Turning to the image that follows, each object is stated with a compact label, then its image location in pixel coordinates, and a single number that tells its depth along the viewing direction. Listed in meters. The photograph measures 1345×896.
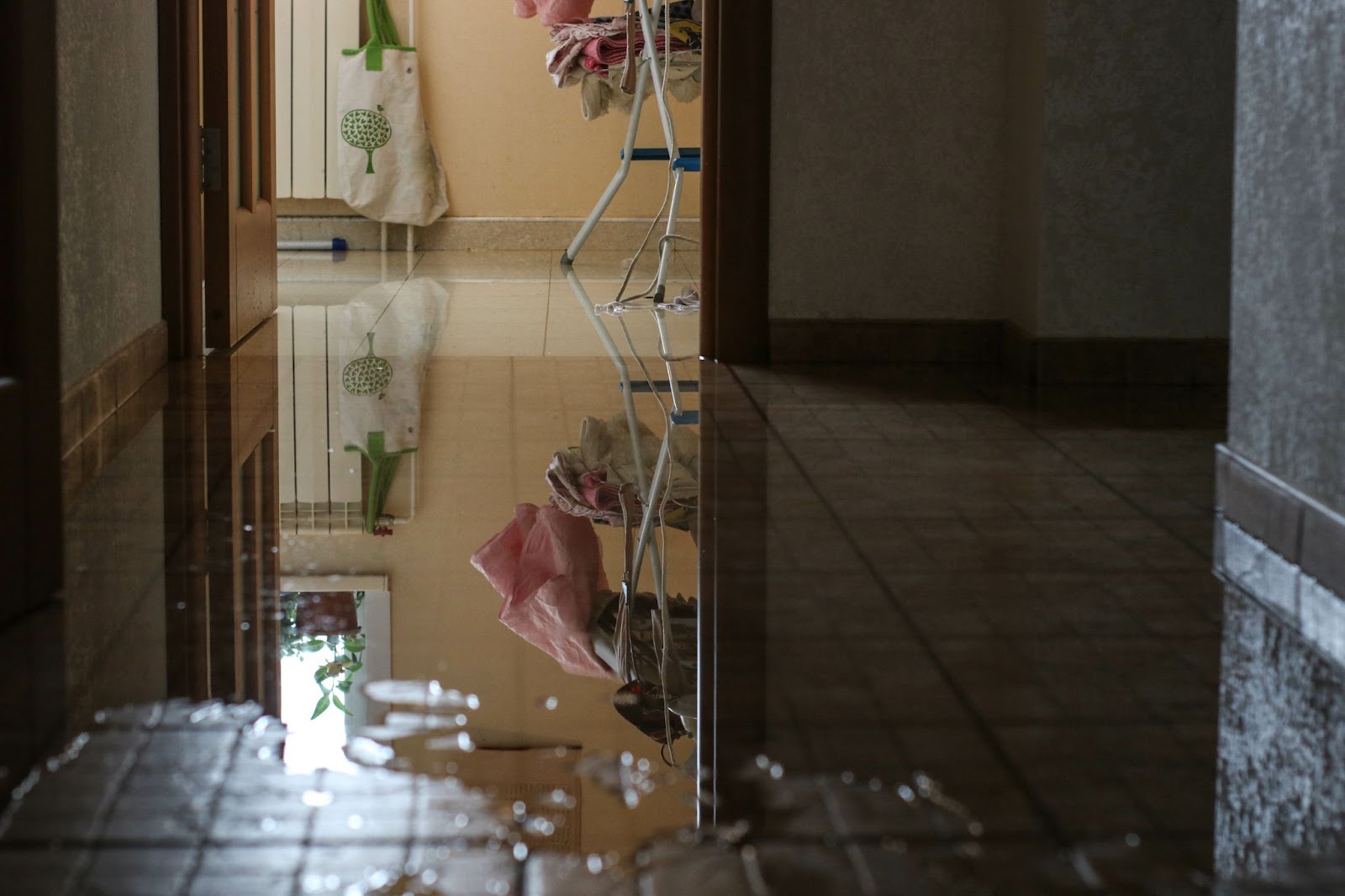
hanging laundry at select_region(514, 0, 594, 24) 4.81
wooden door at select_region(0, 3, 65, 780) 1.54
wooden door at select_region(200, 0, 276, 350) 3.53
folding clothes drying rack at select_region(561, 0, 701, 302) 4.09
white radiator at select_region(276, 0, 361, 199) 6.16
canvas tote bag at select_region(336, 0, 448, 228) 6.11
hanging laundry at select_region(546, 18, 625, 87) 4.62
